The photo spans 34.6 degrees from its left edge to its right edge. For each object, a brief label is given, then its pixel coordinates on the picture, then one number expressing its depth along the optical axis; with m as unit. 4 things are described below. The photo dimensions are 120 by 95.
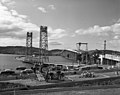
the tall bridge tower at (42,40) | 98.81
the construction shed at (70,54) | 156.66
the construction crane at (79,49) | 105.56
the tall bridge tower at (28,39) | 134.88
